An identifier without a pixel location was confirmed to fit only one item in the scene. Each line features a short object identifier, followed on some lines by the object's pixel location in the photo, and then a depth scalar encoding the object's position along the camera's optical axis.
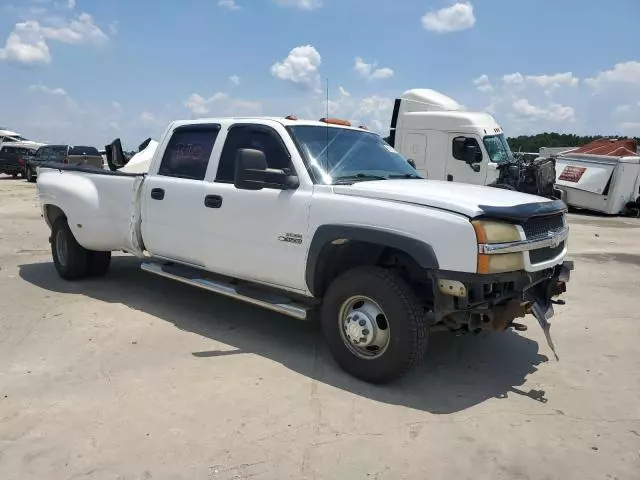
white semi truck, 13.33
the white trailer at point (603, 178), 17.28
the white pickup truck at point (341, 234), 3.72
